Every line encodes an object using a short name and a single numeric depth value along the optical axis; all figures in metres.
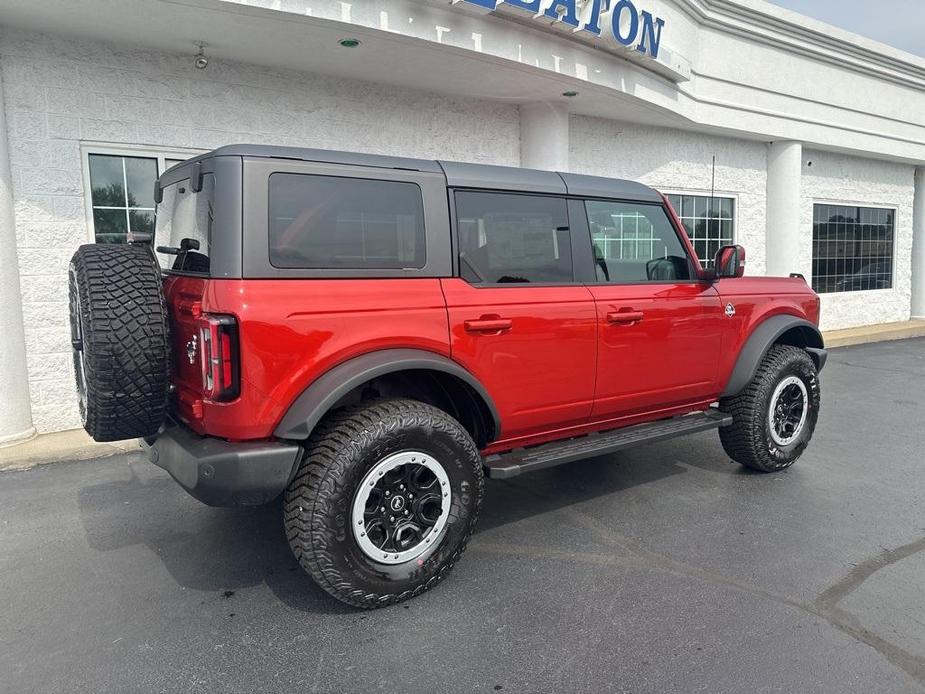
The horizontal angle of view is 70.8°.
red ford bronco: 2.81
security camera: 6.21
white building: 5.66
